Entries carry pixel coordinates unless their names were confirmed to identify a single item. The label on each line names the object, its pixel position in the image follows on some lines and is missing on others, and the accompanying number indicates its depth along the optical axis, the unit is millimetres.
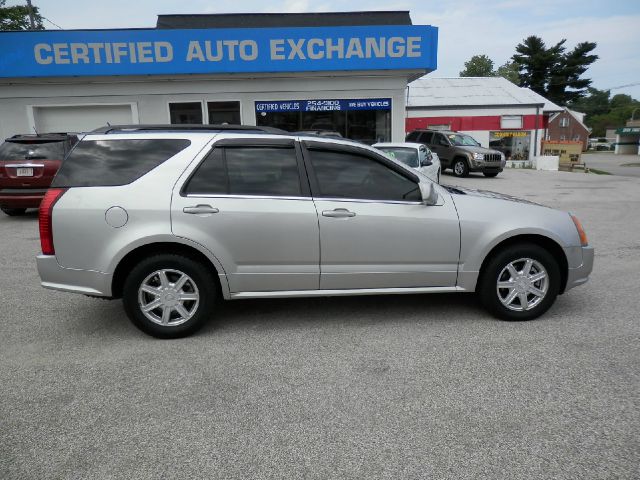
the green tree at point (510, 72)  64812
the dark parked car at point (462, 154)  19484
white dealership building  14922
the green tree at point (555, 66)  65812
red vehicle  9688
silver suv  4098
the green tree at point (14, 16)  33938
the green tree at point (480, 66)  66125
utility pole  23703
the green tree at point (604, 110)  113125
